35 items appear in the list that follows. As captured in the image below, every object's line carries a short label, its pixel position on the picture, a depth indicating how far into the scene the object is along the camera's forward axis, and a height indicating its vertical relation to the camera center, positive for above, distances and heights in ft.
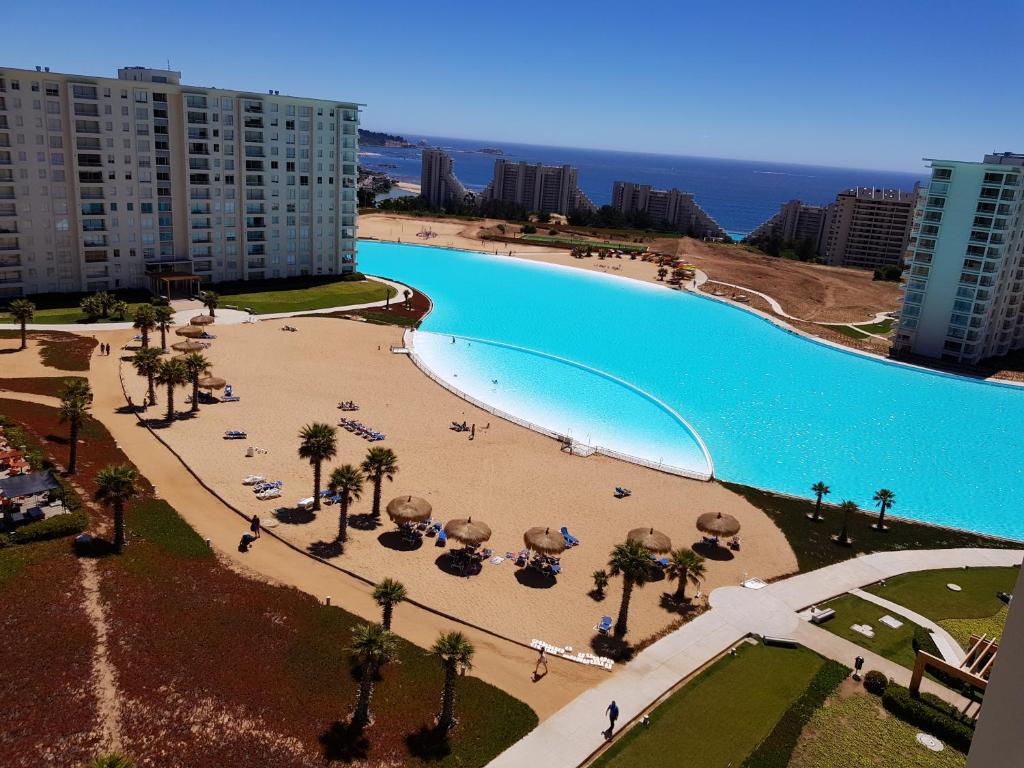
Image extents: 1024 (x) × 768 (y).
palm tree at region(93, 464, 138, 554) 99.30 -43.01
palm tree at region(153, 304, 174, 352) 195.93 -38.83
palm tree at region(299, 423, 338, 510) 115.34 -40.06
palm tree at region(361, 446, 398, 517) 115.65 -42.55
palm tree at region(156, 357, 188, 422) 148.87 -40.51
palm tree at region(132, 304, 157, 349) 187.52 -37.71
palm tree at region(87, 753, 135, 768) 53.88 -43.14
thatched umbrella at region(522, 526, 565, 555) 105.19 -47.89
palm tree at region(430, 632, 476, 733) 73.36 -45.64
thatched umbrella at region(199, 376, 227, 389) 164.14 -45.92
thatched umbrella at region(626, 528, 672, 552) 108.47 -48.00
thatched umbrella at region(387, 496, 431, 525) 110.63 -47.36
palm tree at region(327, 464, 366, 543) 110.01 -44.23
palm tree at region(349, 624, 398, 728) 70.74 -44.02
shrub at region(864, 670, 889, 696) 86.02 -52.01
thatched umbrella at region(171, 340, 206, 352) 181.57 -42.60
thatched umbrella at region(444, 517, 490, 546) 106.32 -47.96
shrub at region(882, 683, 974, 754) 78.02 -51.87
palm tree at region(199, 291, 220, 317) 229.04 -38.62
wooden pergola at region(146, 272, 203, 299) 245.86 -37.36
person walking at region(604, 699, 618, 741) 77.08 -52.26
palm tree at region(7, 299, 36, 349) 186.60 -37.90
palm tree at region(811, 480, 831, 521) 132.46 -47.31
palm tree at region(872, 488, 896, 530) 130.93 -47.58
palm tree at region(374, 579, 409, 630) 81.87 -44.16
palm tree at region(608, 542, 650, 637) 92.39 -44.20
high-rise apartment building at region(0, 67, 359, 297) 224.74 -3.50
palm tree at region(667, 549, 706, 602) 102.58 -48.58
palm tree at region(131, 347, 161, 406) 153.28 -39.48
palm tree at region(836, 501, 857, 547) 124.16 -49.50
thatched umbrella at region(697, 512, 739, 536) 117.39 -48.60
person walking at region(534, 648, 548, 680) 86.31 -54.05
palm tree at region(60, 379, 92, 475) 119.24 -39.24
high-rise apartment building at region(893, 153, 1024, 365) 233.76 -8.75
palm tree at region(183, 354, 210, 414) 154.40 -39.96
